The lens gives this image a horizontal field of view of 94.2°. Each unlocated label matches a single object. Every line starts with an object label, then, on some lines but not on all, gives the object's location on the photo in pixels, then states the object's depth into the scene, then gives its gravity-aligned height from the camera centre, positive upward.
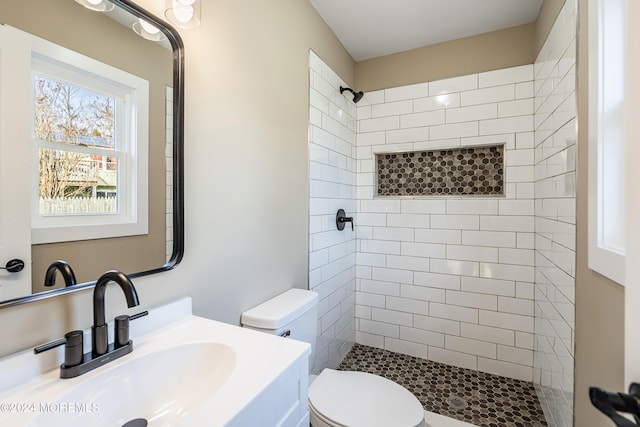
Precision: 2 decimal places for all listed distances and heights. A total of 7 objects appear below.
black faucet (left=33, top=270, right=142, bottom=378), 0.70 -0.33
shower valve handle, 2.20 -0.06
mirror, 0.71 +0.27
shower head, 2.34 +0.91
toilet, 1.19 -0.82
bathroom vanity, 0.62 -0.41
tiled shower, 1.89 -0.14
